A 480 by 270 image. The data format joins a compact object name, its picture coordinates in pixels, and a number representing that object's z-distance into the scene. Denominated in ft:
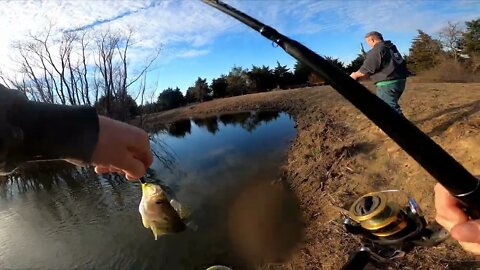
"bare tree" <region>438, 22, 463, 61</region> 88.07
